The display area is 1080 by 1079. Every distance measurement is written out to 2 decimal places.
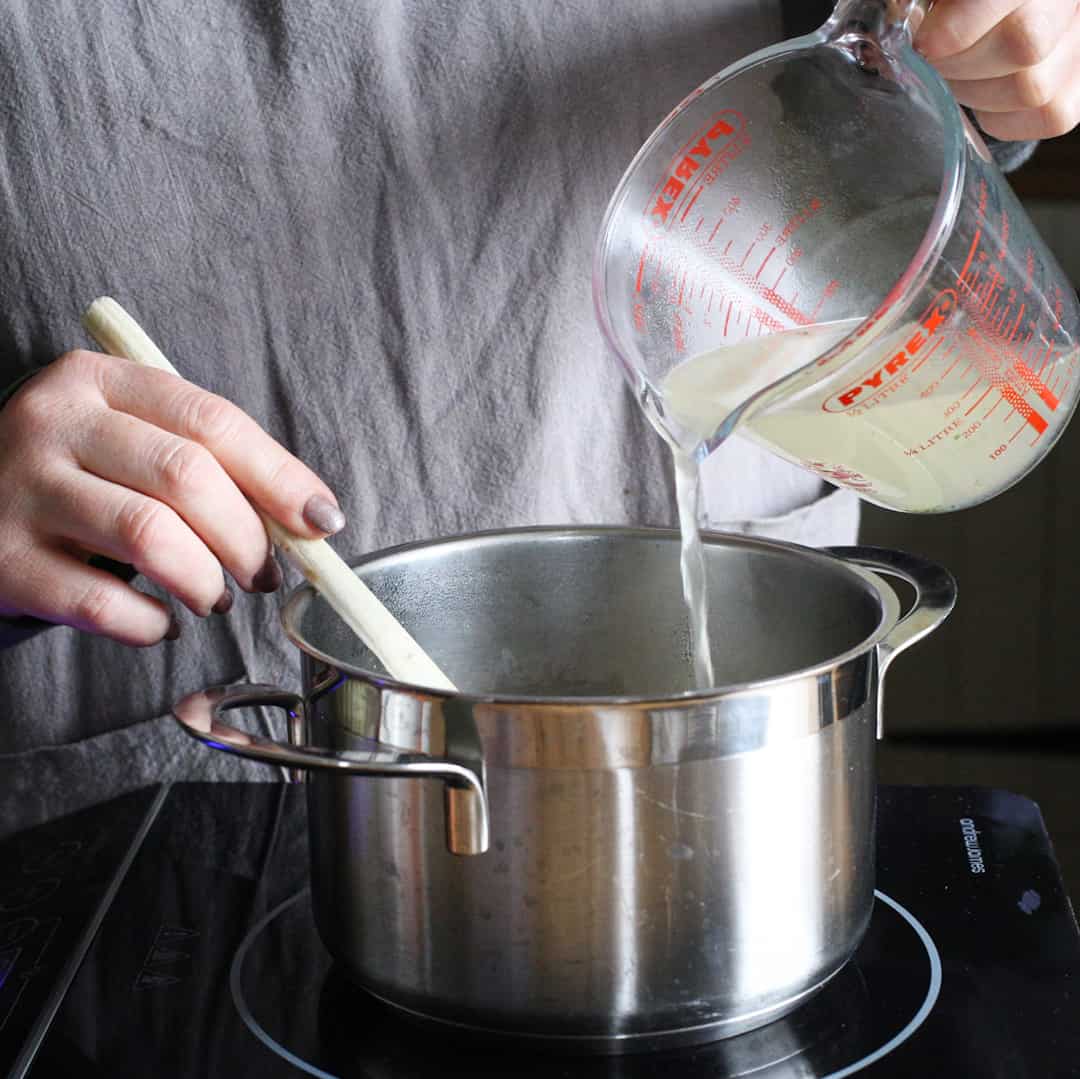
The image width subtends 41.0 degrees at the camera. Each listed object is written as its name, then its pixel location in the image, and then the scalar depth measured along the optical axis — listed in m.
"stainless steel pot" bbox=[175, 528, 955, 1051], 0.49
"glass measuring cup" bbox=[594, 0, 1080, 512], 0.57
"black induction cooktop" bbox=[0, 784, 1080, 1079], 0.54
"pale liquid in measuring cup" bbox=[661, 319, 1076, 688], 0.58
